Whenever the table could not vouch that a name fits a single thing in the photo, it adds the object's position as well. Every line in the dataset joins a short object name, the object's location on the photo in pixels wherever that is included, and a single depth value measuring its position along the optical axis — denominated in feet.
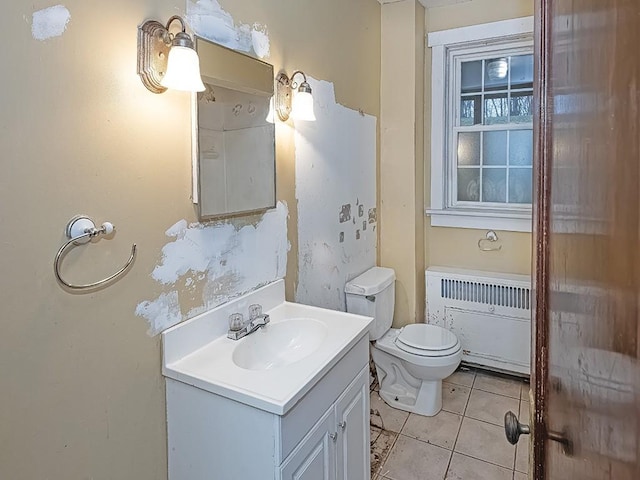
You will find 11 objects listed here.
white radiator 8.82
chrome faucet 4.99
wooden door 1.15
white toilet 7.59
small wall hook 9.28
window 9.09
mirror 4.58
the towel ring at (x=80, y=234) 3.37
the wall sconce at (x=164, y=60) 3.88
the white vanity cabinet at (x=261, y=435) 3.82
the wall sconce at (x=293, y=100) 5.81
